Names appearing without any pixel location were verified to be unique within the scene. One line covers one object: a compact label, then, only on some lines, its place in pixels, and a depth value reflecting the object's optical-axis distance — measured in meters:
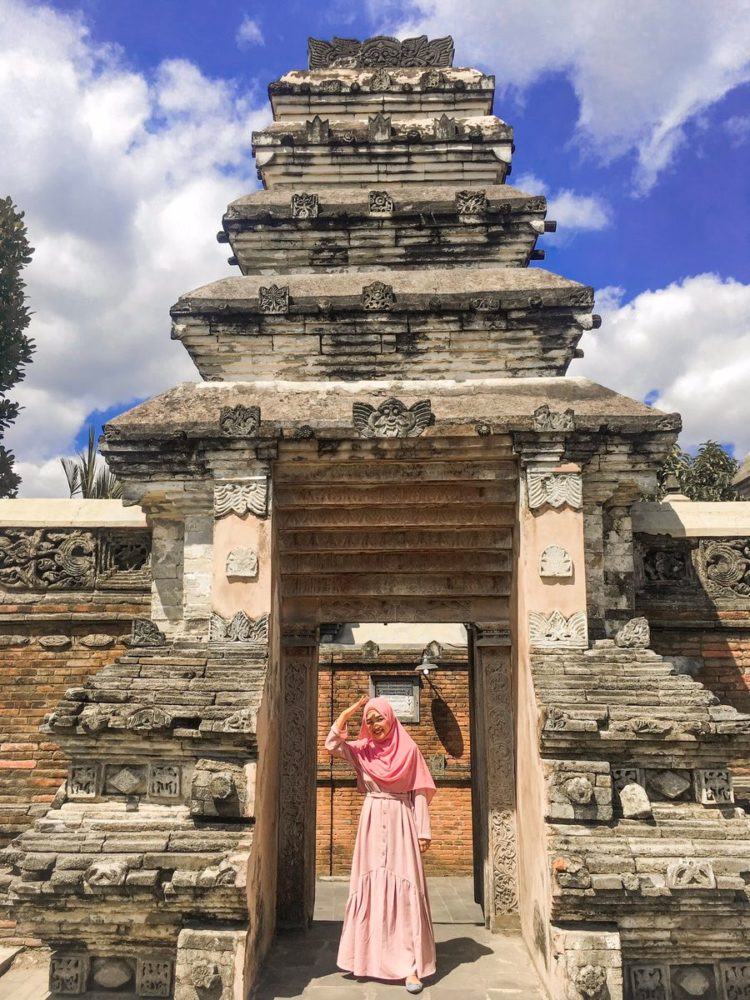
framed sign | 16.78
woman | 6.61
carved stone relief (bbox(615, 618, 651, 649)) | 7.17
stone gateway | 5.82
